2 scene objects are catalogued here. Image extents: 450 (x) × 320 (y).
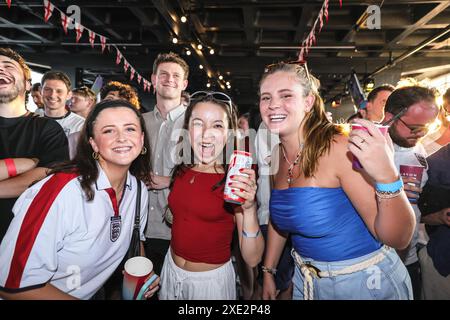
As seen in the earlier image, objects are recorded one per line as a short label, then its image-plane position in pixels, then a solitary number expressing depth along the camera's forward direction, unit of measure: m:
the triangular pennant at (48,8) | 4.52
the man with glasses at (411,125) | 1.94
